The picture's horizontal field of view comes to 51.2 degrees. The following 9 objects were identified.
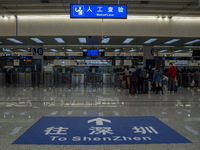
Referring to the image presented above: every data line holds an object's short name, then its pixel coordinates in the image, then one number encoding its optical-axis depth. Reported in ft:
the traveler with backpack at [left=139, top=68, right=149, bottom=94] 40.16
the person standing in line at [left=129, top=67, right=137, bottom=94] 37.42
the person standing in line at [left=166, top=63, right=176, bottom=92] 40.78
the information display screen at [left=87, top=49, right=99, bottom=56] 60.54
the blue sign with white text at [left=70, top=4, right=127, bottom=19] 25.79
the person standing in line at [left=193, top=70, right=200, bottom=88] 52.30
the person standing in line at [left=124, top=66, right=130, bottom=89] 45.76
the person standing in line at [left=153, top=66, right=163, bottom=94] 39.73
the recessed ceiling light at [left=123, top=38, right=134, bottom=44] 52.38
